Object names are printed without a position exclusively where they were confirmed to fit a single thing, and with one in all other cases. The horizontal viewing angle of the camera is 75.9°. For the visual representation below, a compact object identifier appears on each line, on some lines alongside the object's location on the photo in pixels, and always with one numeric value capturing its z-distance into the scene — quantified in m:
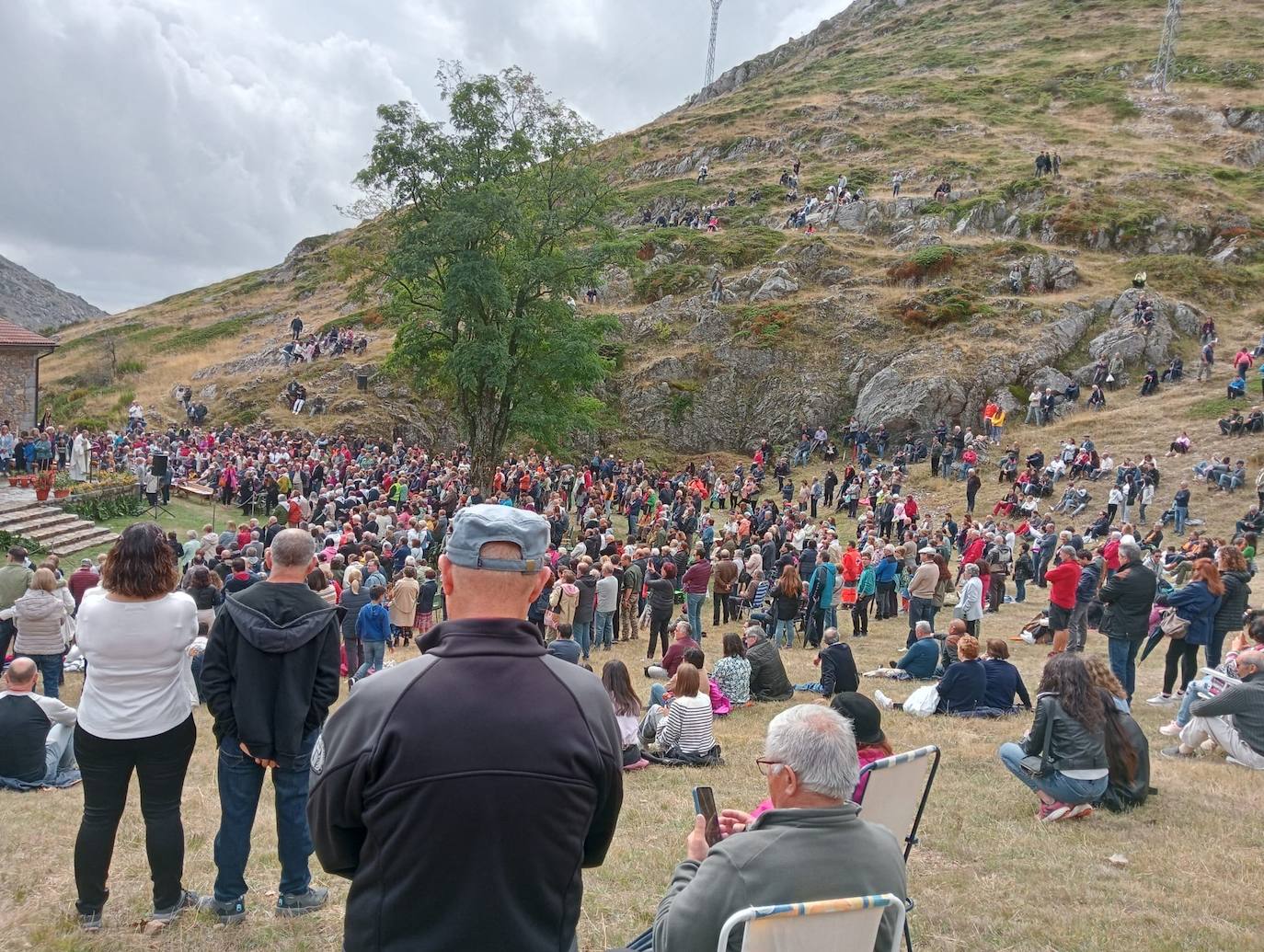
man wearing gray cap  1.74
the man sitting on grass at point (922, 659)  10.30
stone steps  17.44
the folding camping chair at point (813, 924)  2.21
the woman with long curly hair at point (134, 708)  3.58
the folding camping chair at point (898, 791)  3.58
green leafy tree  25.44
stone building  27.19
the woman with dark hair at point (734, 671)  9.00
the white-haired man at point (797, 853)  2.35
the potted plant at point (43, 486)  19.25
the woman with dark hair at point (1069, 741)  5.30
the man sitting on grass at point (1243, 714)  6.45
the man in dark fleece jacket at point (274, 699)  3.67
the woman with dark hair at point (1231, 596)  8.72
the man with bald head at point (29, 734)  5.78
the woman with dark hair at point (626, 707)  6.98
